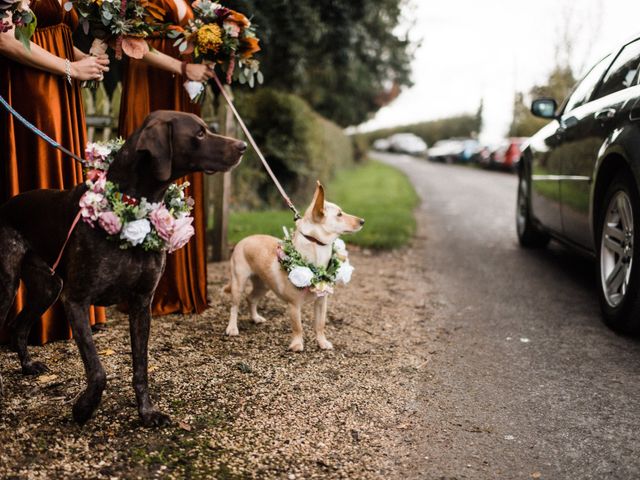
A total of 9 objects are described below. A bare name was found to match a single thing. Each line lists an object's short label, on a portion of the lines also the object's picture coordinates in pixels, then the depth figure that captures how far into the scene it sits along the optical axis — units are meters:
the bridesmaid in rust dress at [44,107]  3.98
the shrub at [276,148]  12.07
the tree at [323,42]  9.74
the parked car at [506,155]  27.31
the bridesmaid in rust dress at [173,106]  4.67
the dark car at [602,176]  4.43
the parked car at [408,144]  53.53
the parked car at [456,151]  39.31
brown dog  3.03
